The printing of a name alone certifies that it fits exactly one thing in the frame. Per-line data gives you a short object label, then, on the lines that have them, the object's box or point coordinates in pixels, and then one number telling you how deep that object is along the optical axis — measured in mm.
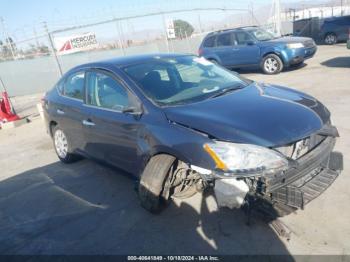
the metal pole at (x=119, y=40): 17047
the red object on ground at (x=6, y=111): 9841
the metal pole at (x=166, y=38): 18406
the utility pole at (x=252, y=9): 27111
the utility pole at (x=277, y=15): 22531
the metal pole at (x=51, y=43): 13617
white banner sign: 16609
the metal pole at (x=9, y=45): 15988
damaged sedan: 2812
